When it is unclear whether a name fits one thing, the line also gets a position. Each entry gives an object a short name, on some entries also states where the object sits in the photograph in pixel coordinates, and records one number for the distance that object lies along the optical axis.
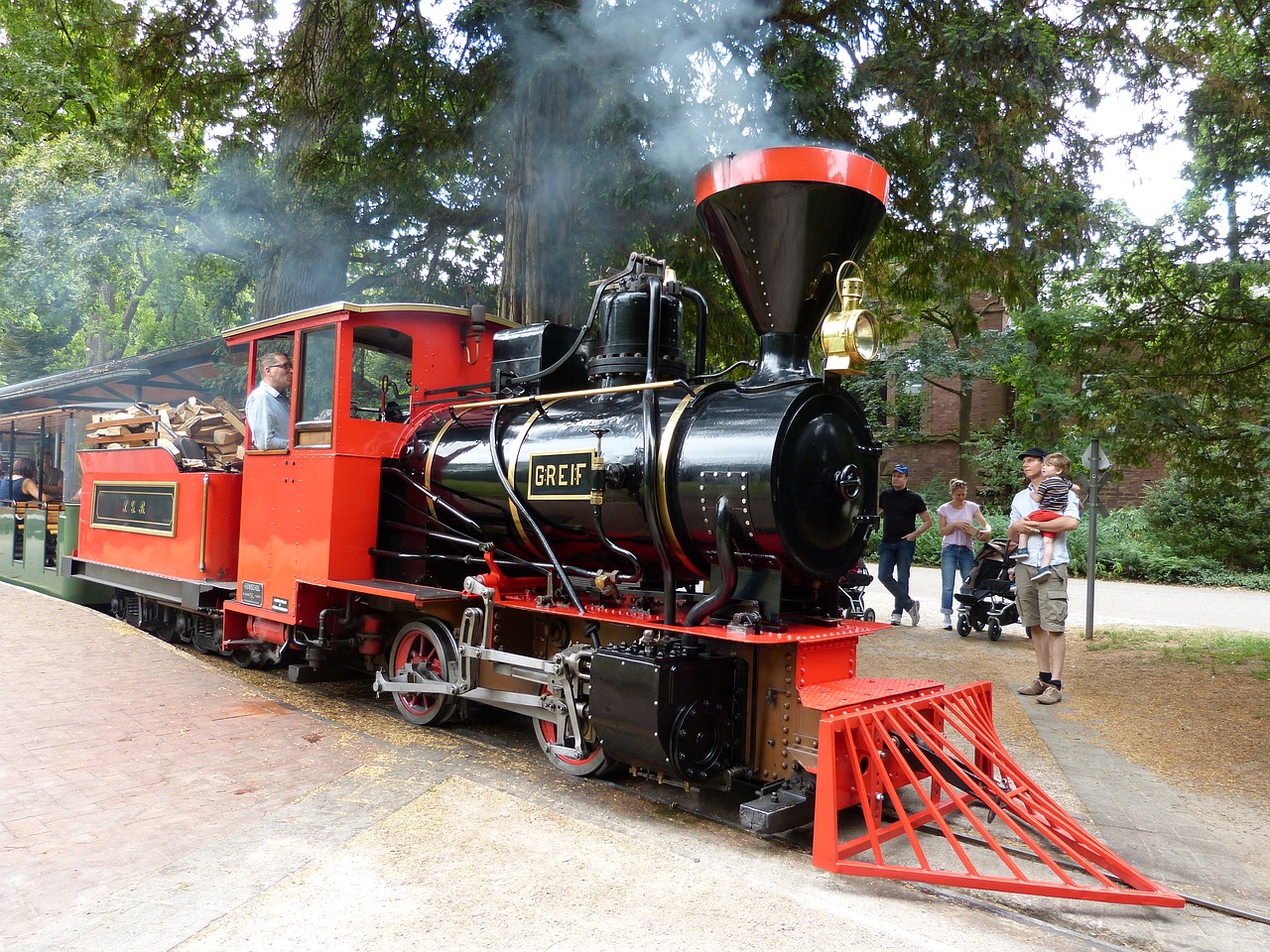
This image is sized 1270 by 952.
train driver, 6.23
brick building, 23.19
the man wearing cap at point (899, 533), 9.87
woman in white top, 9.85
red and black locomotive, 3.69
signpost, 8.94
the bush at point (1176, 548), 16.19
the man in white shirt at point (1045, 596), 6.41
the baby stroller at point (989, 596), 9.65
